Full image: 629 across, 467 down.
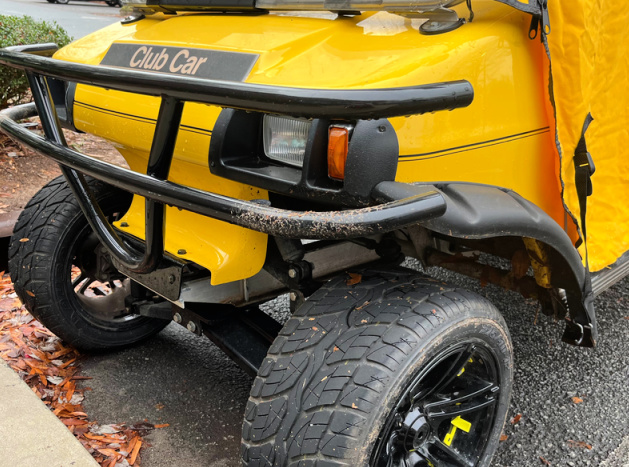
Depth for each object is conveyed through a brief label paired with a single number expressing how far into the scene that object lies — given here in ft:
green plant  16.93
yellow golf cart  5.39
